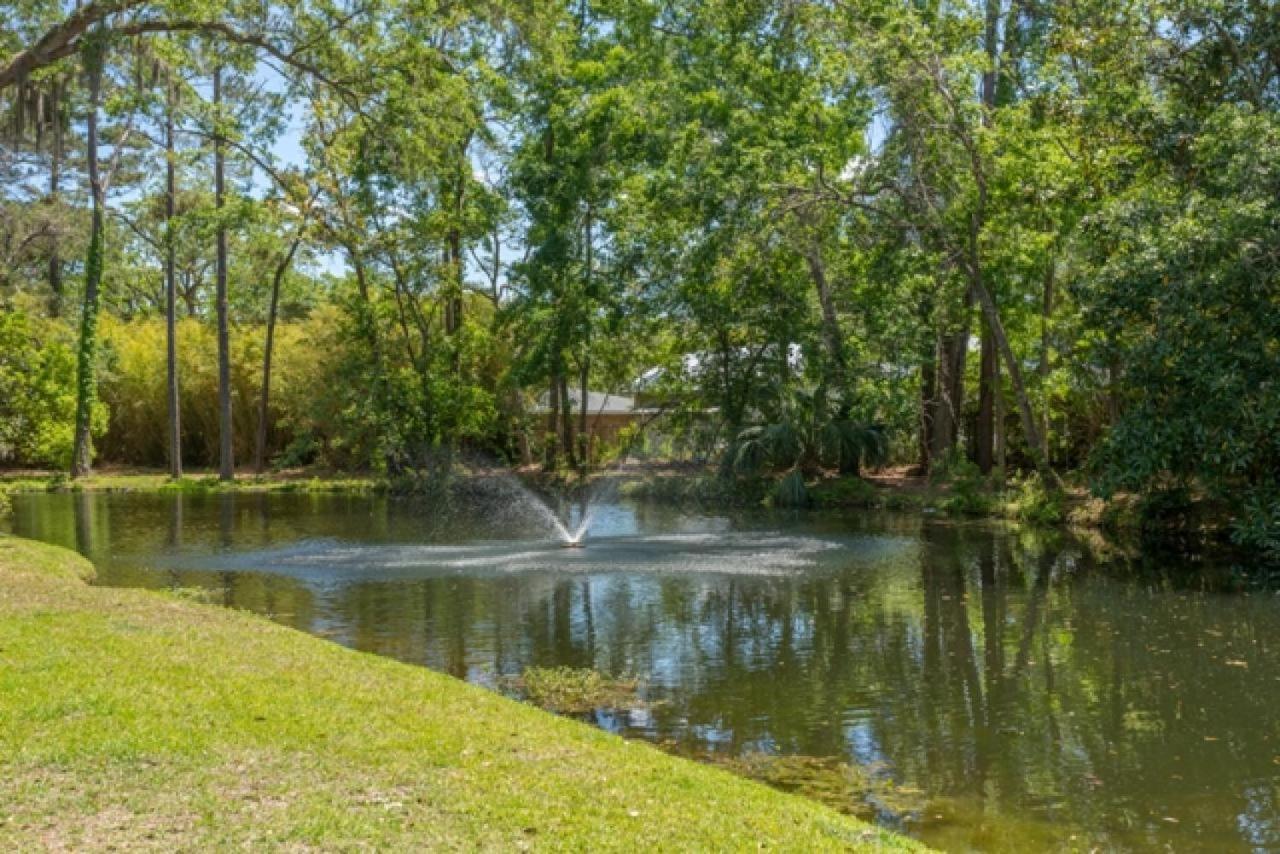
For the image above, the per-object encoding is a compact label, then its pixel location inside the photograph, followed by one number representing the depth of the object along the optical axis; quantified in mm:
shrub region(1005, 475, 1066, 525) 22703
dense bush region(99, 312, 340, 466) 40094
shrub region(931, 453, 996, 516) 24719
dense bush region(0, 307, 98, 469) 28016
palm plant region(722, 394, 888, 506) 28953
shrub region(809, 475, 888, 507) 27453
